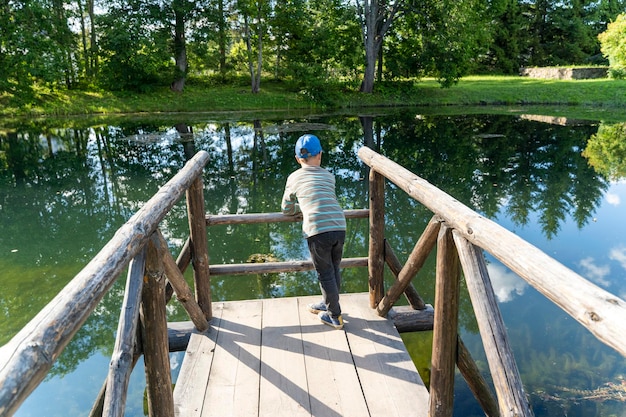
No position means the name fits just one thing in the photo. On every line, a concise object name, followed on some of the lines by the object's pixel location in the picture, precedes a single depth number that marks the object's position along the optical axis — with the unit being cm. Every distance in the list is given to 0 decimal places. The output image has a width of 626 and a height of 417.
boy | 368
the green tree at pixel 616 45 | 2781
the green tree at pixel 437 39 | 2675
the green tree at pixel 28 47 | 2497
